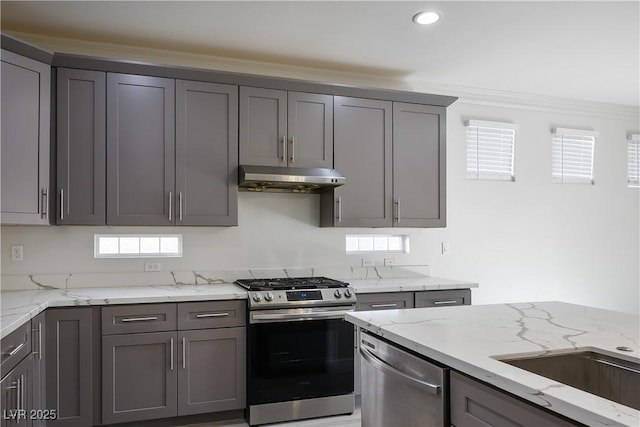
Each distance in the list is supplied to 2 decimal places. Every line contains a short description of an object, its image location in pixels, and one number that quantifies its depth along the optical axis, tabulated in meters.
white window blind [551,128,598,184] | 5.02
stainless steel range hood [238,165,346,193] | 3.43
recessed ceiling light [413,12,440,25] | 3.02
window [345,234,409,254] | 4.27
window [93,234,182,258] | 3.58
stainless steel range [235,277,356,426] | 3.23
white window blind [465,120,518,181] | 4.64
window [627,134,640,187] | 5.37
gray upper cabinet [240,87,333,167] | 3.57
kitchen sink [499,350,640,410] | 1.54
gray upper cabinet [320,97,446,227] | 3.84
